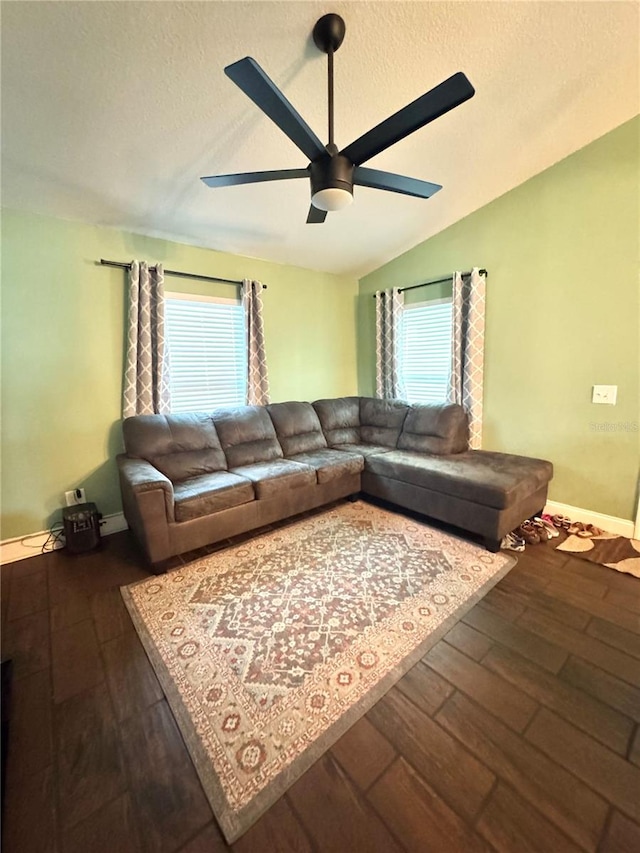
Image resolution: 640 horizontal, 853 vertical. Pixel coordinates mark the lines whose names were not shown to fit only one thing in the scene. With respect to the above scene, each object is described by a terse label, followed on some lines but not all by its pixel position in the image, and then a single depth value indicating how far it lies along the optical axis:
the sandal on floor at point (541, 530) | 2.62
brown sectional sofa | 2.38
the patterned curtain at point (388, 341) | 4.02
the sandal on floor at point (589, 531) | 2.67
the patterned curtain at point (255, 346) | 3.53
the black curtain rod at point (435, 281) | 3.44
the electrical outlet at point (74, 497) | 2.76
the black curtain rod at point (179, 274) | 2.80
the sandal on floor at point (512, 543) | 2.51
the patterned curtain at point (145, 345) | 2.88
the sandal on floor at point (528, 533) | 2.58
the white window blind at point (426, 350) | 3.73
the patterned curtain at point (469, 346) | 3.29
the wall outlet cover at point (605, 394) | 2.65
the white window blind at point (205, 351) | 3.24
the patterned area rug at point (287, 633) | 1.24
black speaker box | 2.53
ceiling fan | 1.26
